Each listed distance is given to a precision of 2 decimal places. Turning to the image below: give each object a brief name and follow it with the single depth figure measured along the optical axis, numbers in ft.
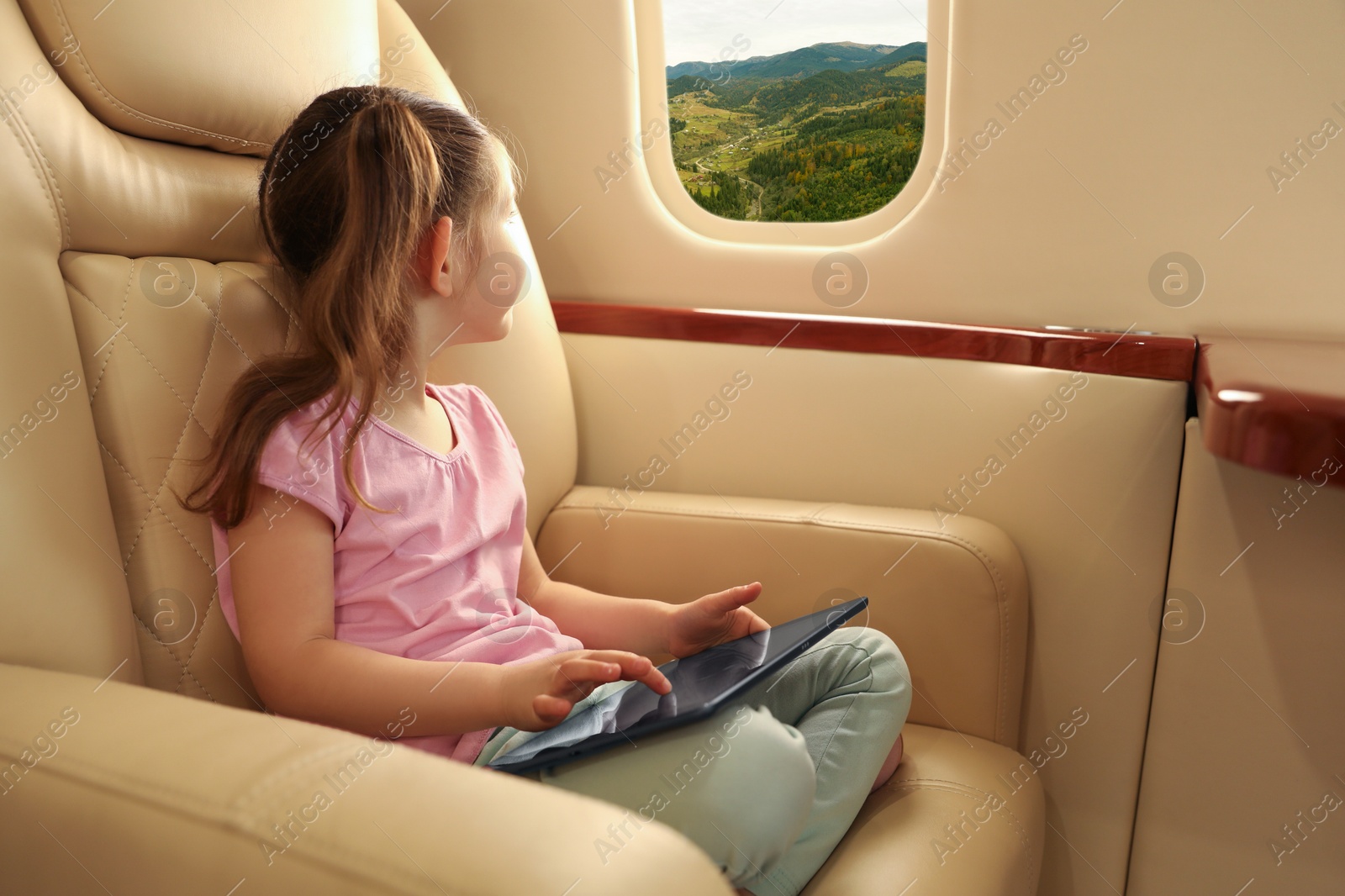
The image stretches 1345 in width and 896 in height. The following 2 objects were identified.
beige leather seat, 1.52
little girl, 2.23
